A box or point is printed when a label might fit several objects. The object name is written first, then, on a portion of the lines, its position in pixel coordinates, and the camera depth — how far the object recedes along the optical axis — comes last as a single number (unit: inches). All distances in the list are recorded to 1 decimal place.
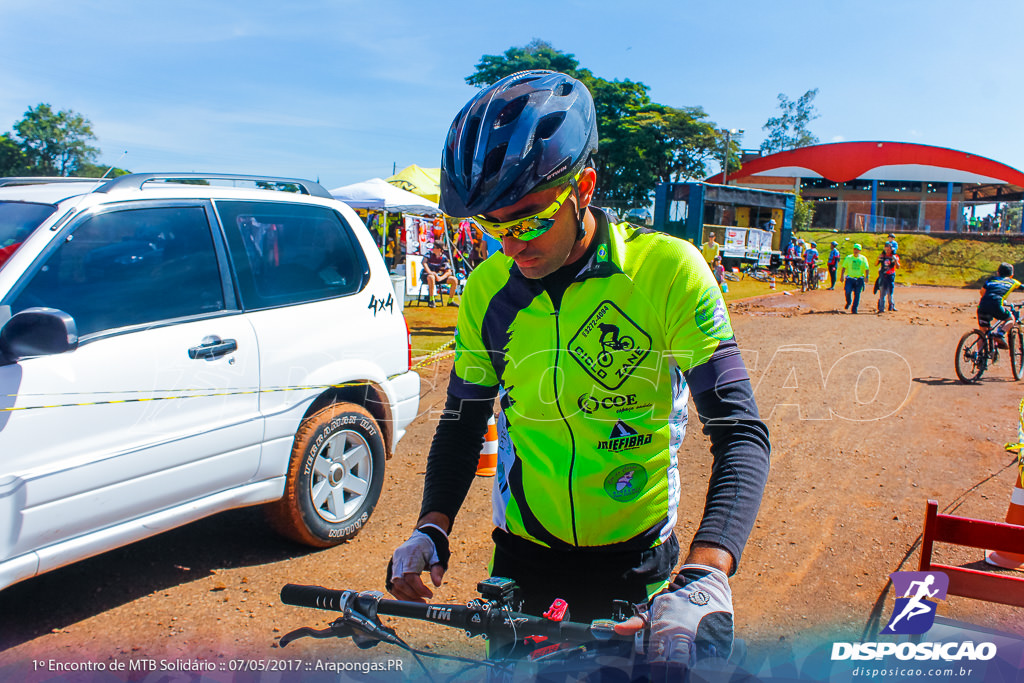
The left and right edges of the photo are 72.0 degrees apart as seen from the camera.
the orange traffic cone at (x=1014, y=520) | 171.5
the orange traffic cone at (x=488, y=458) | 227.9
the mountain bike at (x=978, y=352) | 429.7
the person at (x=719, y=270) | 848.8
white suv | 119.2
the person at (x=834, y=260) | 1083.9
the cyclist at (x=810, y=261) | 1052.5
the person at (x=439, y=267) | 686.5
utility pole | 1876.5
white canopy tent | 682.5
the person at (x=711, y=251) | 986.7
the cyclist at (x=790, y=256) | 1177.3
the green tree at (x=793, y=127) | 3499.0
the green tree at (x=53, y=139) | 2169.0
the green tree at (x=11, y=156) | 2078.2
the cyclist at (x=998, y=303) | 438.0
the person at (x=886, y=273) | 765.3
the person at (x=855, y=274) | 761.6
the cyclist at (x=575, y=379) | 62.1
